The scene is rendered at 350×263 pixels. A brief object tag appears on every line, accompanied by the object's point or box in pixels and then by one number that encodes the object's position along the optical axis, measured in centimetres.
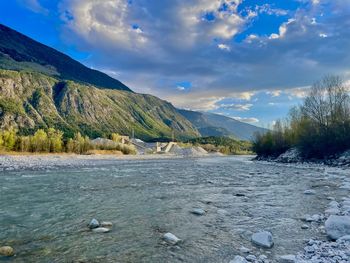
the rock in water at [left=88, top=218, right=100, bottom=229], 1020
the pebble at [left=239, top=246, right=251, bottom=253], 775
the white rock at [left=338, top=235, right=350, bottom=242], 811
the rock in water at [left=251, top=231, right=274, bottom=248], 816
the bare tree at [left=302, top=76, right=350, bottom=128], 5562
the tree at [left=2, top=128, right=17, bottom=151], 9375
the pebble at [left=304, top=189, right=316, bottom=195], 1781
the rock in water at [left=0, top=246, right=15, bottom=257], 742
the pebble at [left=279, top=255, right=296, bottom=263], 686
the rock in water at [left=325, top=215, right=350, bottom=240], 869
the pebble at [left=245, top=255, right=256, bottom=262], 698
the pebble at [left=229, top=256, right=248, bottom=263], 675
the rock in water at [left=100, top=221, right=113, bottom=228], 1036
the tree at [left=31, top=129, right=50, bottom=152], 10031
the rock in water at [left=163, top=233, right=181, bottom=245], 865
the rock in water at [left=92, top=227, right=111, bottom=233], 970
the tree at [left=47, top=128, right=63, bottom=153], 10580
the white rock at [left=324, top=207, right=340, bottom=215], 1176
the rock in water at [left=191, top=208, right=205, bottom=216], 1250
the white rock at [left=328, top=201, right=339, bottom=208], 1311
